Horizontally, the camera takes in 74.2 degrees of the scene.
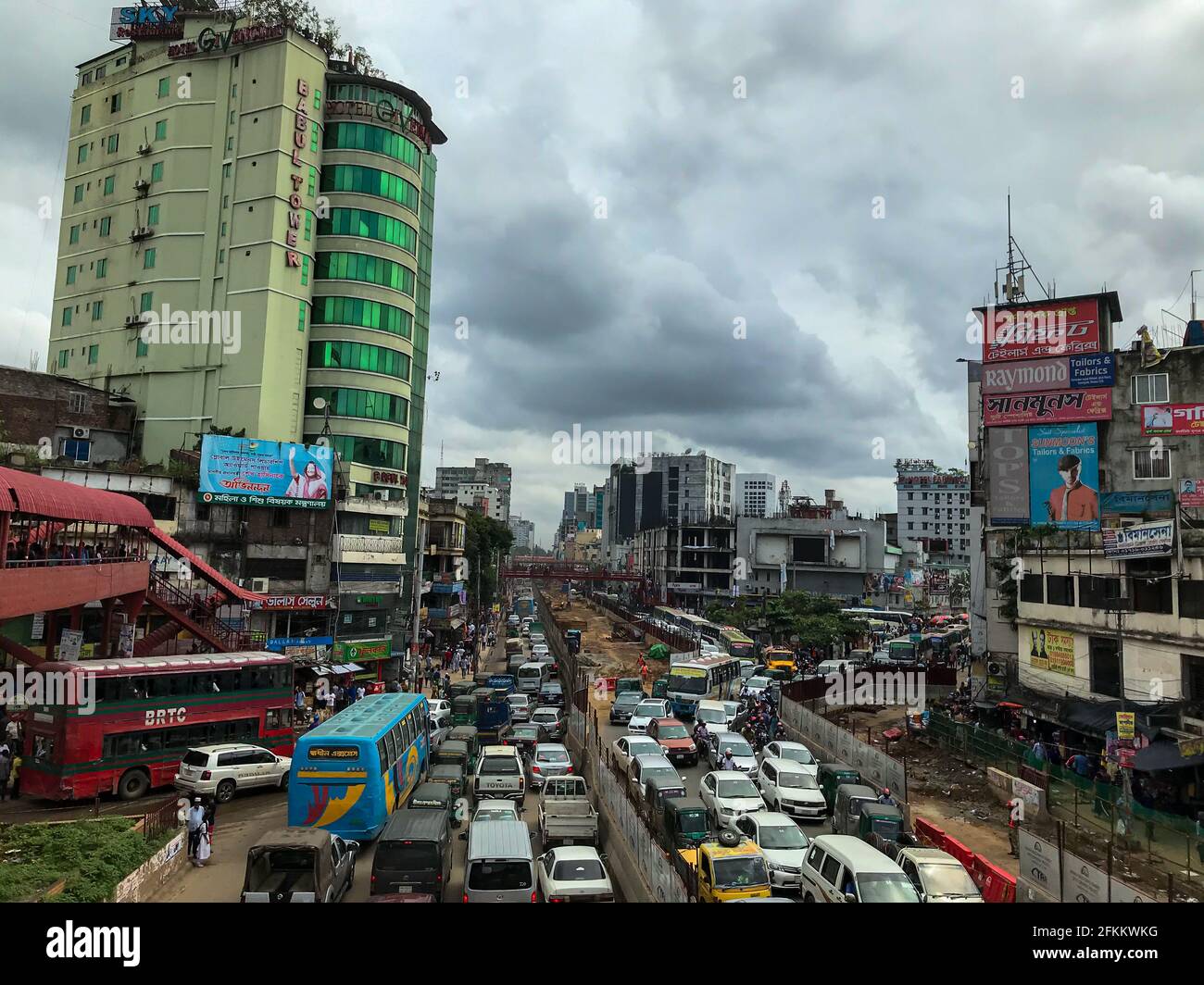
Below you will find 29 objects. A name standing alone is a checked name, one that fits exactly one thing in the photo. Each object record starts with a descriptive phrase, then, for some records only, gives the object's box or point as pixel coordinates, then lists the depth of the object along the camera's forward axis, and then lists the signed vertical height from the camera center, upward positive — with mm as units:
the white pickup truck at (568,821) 18188 -6318
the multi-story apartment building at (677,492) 171500 +13780
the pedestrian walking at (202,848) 17344 -6766
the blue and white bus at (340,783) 18250 -5543
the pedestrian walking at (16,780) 21264 -6743
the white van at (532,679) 44562 -7337
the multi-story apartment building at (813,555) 98625 +413
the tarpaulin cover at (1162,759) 22281 -5367
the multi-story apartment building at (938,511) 151000 +9979
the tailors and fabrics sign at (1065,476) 39281 +4569
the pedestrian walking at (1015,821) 20684 -6821
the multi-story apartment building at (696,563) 106312 -1176
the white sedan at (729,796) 20469 -6400
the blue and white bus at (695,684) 39906 -6849
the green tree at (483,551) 86812 -427
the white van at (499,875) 13945 -5781
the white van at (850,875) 13102 -5392
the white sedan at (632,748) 26606 -6646
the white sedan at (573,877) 14258 -6004
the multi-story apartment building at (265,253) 48719 +18229
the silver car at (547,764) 24531 -6700
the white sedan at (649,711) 33844 -7035
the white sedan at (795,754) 25436 -6339
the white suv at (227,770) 21984 -6534
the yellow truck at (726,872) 14367 -5824
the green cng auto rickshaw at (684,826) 18250 -6336
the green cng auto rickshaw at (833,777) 22906 -6313
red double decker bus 20516 -5198
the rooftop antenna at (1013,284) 48656 +17199
